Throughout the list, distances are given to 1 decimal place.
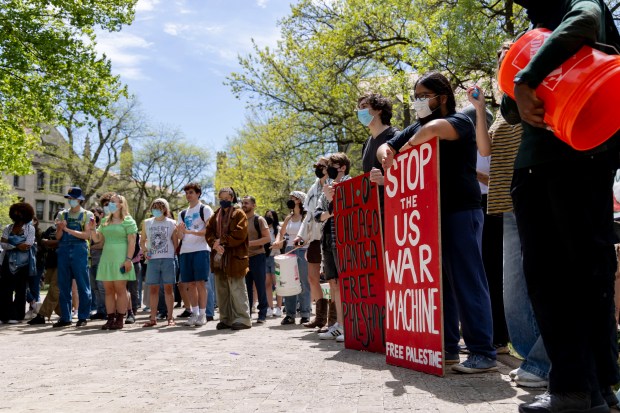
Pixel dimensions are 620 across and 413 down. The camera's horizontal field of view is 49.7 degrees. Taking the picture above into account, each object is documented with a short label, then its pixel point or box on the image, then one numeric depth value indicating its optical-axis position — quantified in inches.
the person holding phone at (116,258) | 390.6
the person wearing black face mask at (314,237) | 332.5
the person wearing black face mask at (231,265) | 369.4
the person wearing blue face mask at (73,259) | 412.5
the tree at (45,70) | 807.7
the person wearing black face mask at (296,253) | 397.8
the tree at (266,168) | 1302.9
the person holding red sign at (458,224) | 175.5
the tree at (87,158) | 2097.7
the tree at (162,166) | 2507.4
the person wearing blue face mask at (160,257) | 404.2
